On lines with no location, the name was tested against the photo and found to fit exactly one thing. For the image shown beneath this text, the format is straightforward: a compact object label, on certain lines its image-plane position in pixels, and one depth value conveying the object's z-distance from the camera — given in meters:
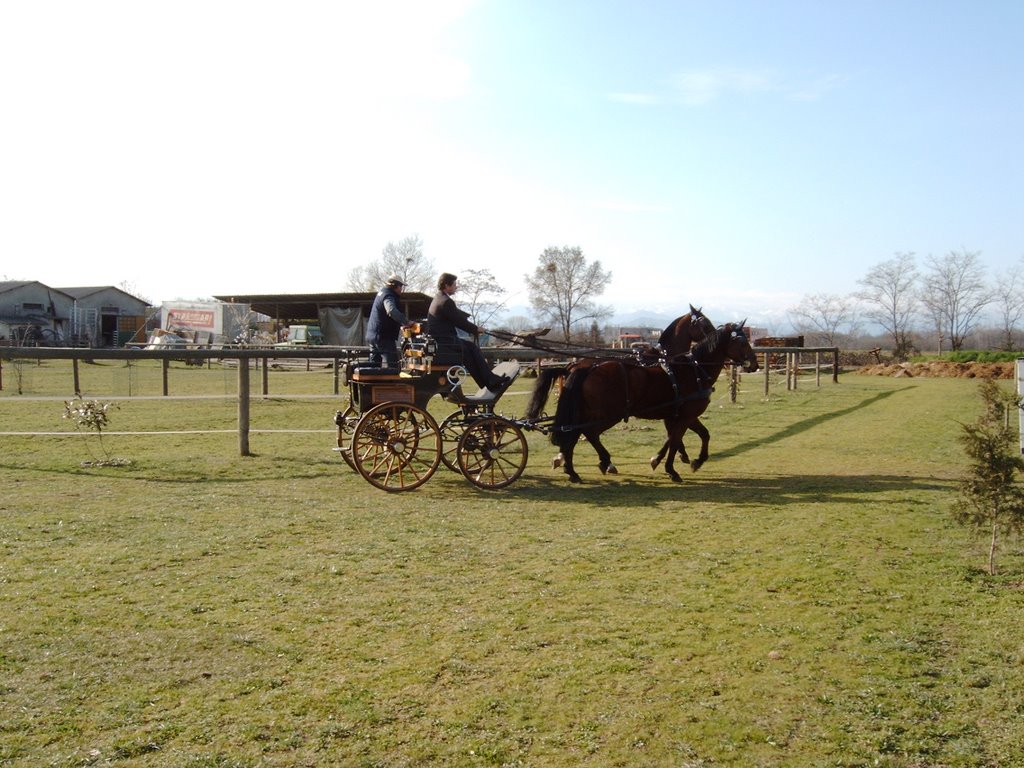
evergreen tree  6.12
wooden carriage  9.41
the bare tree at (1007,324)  48.29
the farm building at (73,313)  54.31
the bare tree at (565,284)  60.84
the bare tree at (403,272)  50.34
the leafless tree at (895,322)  58.00
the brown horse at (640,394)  10.20
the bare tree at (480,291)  45.21
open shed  37.38
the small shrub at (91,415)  12.15
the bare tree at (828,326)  68.79
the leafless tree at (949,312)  57.97
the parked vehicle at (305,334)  42.42
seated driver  9.40
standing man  9.70
